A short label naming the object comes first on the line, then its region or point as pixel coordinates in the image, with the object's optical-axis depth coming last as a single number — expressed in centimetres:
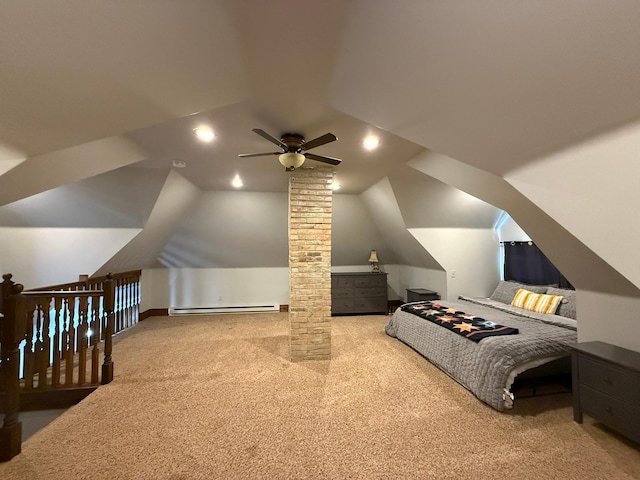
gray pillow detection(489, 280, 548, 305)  421
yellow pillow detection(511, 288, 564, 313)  365
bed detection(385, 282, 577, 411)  241
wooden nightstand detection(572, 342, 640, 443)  183
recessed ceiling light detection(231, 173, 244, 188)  420
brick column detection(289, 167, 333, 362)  347
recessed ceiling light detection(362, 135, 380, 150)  281
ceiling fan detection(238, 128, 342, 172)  250
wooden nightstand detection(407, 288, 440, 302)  530
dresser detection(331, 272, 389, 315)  586
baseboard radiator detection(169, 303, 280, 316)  597
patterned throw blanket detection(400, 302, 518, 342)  286
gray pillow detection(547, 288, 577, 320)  347
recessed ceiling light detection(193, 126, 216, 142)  257
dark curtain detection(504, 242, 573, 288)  431
